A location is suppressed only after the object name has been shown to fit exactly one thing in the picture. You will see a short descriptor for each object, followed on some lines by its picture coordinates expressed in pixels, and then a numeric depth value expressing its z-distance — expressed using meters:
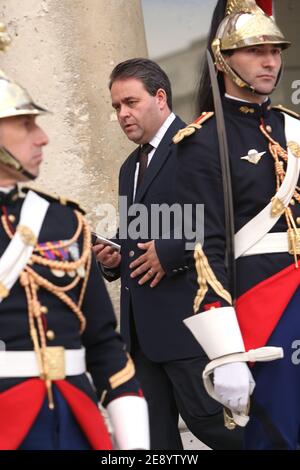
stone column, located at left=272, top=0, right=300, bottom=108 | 16.47
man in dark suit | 9.45
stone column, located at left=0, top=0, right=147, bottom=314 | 11.57
